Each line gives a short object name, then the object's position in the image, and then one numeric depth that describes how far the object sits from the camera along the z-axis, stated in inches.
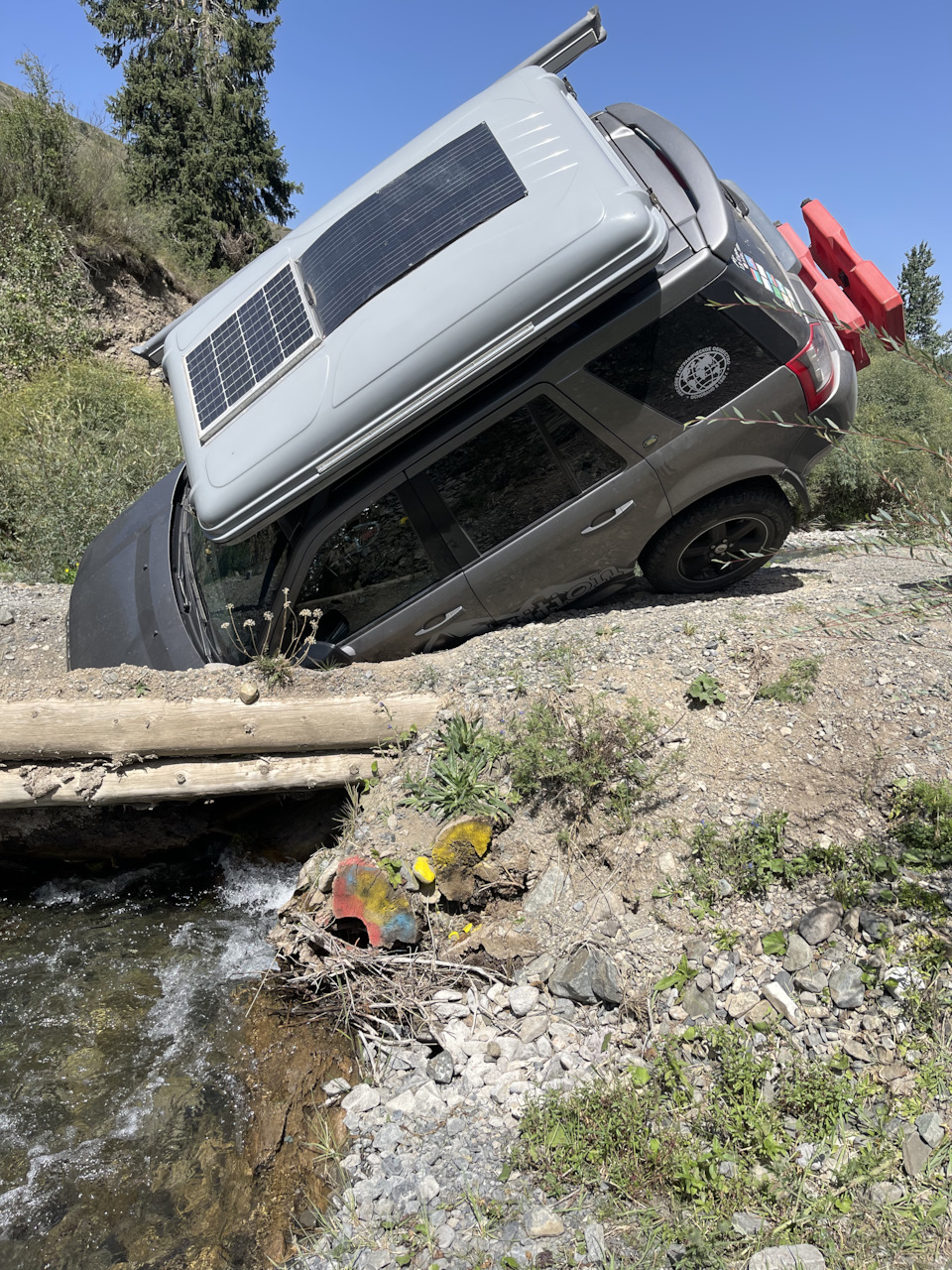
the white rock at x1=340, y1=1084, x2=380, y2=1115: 131.4
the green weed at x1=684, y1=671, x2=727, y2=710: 159.9
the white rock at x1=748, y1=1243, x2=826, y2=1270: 92.0
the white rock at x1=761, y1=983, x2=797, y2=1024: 119.5
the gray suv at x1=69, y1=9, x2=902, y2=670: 151.3
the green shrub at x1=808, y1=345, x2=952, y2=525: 315.0
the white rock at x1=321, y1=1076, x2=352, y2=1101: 136.7
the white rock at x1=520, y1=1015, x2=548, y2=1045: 132.3
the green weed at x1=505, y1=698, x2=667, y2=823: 153.6
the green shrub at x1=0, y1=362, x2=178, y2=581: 294.2
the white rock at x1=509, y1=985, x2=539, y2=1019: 136.8
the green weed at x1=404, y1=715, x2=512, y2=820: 161.6
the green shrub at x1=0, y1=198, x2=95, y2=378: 398.9
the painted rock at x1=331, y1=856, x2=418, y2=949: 150.9
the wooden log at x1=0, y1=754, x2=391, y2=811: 172.7
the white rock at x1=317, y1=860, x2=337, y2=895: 159.6
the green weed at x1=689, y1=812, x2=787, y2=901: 134.4
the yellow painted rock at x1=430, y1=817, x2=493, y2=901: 153.4
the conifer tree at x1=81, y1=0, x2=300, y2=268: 731.4
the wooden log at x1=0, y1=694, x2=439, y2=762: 170.2
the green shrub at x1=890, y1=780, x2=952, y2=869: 124.4
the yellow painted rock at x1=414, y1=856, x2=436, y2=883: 153.2
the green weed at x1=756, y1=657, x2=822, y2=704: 152.6
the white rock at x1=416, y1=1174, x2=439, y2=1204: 112.1
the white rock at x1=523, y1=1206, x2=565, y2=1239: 103.1
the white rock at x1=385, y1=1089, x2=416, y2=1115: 128.0
